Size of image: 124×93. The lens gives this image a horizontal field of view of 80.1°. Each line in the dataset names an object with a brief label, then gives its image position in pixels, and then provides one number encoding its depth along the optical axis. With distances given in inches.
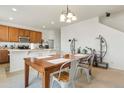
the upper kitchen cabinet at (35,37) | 188.9
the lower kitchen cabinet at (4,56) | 145.6
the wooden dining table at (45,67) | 51.2
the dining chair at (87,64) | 86.8
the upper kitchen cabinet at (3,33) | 147.3
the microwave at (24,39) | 171.2
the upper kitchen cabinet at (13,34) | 157.6
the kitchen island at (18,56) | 106.7
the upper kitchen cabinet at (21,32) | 169.5
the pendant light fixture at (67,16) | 72.8
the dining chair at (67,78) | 56.4
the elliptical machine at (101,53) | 142.1
